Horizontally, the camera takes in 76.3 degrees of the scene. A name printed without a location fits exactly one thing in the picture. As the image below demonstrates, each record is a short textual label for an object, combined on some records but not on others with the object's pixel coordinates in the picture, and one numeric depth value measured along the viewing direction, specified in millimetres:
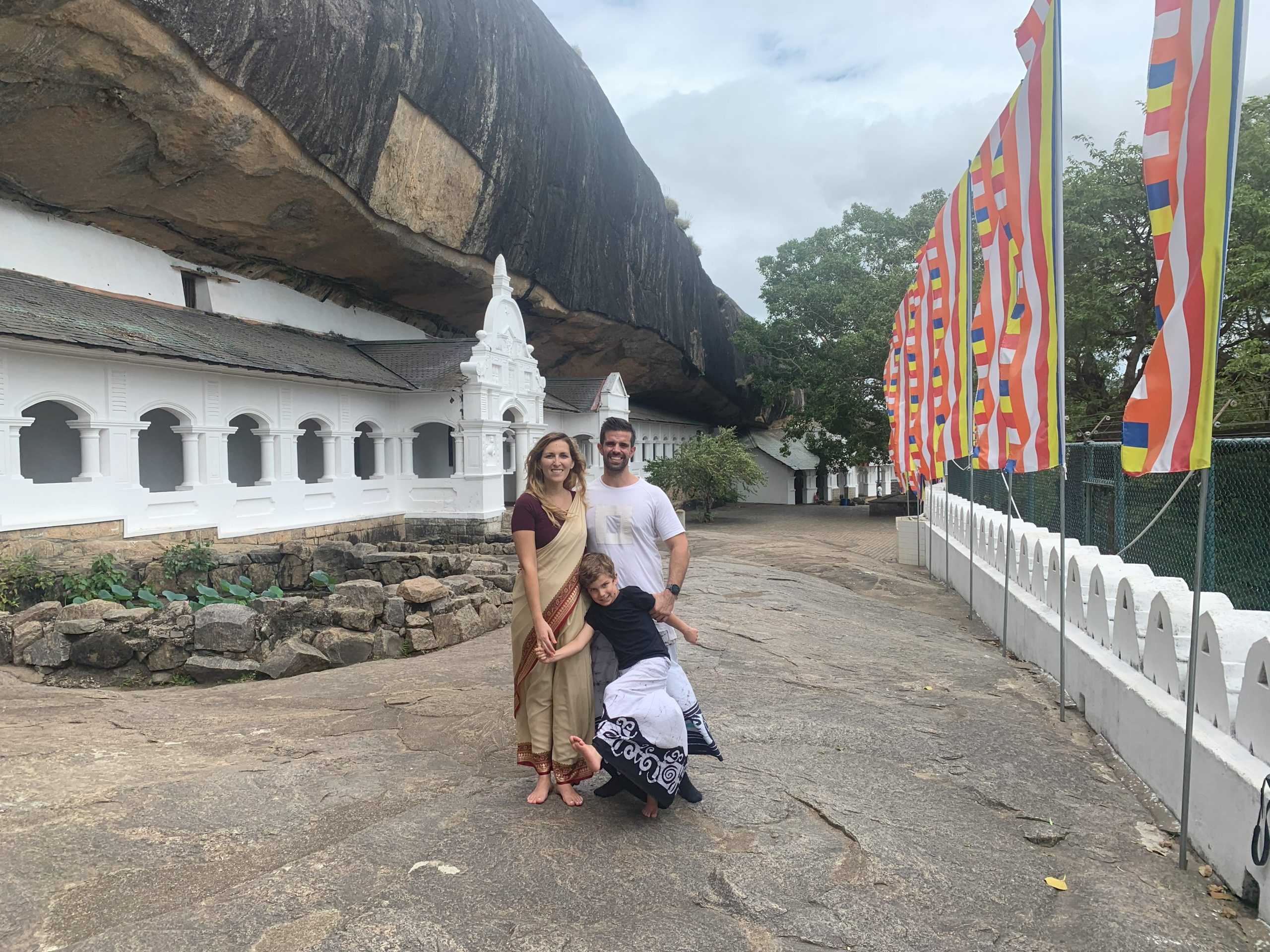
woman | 3514
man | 3627
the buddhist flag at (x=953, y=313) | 8867
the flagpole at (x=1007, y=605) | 7094
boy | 3283
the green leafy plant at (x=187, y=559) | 11922
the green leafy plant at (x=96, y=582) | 10055
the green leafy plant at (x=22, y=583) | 9547
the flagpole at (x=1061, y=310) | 5336
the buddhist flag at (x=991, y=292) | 6812
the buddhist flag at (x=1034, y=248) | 5586
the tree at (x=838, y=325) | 28062
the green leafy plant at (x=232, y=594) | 10781
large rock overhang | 11688
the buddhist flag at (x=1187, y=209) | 3279
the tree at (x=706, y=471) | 26391
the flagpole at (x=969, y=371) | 8656
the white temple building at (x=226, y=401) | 11820
